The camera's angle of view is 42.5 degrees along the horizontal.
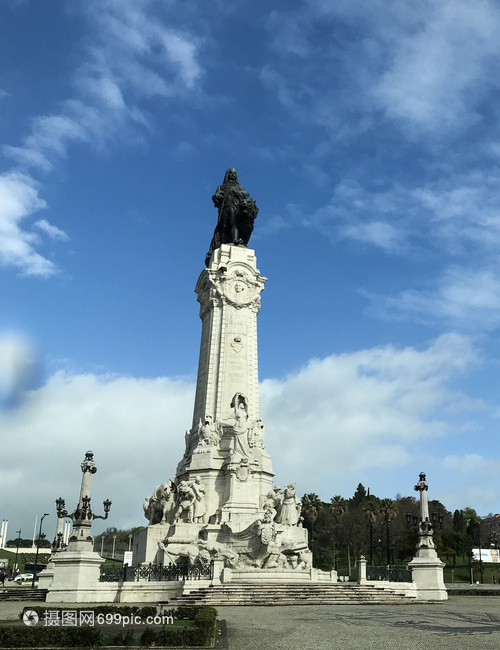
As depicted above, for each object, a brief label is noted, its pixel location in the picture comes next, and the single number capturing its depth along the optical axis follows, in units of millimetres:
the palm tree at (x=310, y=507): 68250
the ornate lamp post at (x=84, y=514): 27750
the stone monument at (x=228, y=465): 28922
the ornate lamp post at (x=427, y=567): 27873
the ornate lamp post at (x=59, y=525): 39562
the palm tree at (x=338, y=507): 74812
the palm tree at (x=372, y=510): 67712
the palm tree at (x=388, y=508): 68025
